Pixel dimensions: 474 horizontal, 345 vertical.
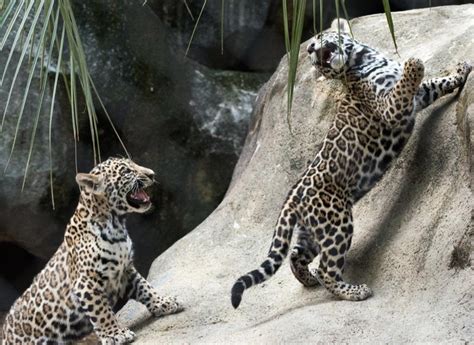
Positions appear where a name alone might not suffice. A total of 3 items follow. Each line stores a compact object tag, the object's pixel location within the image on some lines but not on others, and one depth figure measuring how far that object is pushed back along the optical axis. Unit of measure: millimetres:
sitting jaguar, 12742
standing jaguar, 11461
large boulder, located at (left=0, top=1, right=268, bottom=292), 18953
